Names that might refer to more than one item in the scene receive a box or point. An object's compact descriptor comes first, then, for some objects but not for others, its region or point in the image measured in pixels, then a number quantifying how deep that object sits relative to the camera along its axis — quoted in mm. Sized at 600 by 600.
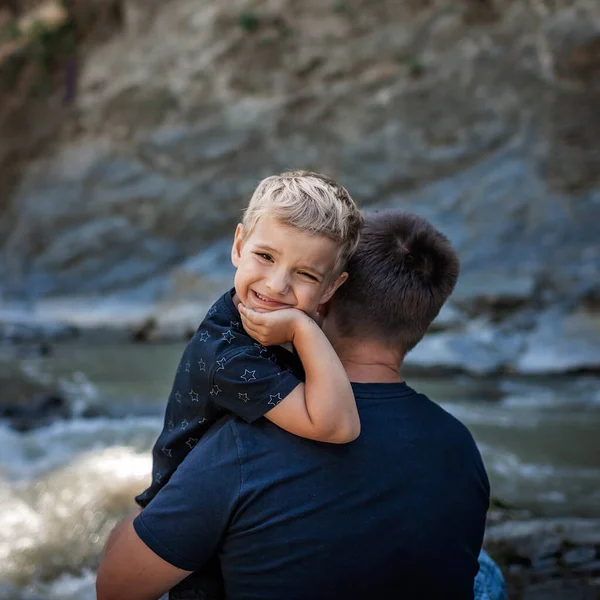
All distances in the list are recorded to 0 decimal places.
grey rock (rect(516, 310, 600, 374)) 6820
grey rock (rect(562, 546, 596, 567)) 2389
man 1138
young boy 1191
